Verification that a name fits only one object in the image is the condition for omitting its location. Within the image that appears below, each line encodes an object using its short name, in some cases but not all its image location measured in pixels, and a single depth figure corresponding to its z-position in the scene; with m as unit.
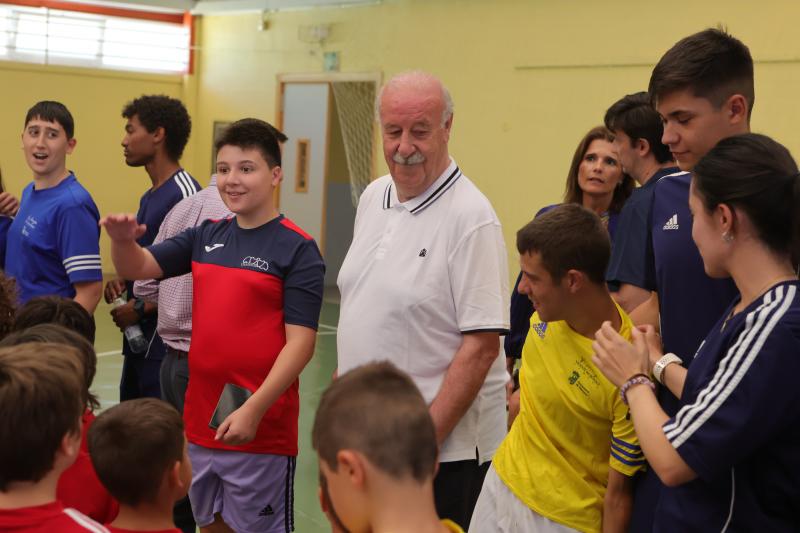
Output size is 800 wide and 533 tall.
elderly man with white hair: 2.67
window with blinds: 11.95
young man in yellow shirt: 2.40
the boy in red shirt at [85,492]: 2.37
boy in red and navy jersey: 3.08
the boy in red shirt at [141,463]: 2.20
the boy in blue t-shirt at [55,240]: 3.93
